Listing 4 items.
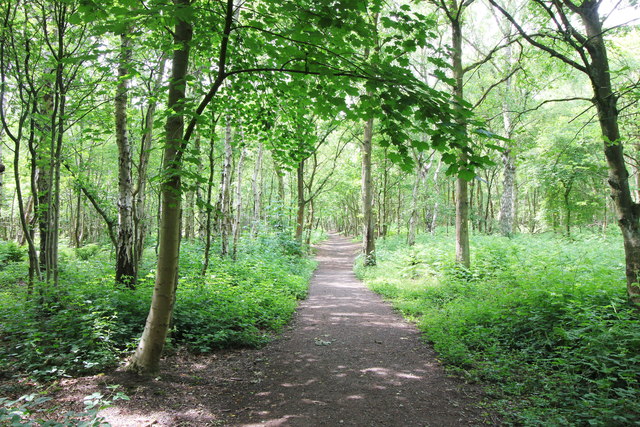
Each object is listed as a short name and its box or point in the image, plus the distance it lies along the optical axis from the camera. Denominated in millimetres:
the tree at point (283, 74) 2843
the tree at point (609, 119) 4738
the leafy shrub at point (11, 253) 13487
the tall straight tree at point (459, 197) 8748
